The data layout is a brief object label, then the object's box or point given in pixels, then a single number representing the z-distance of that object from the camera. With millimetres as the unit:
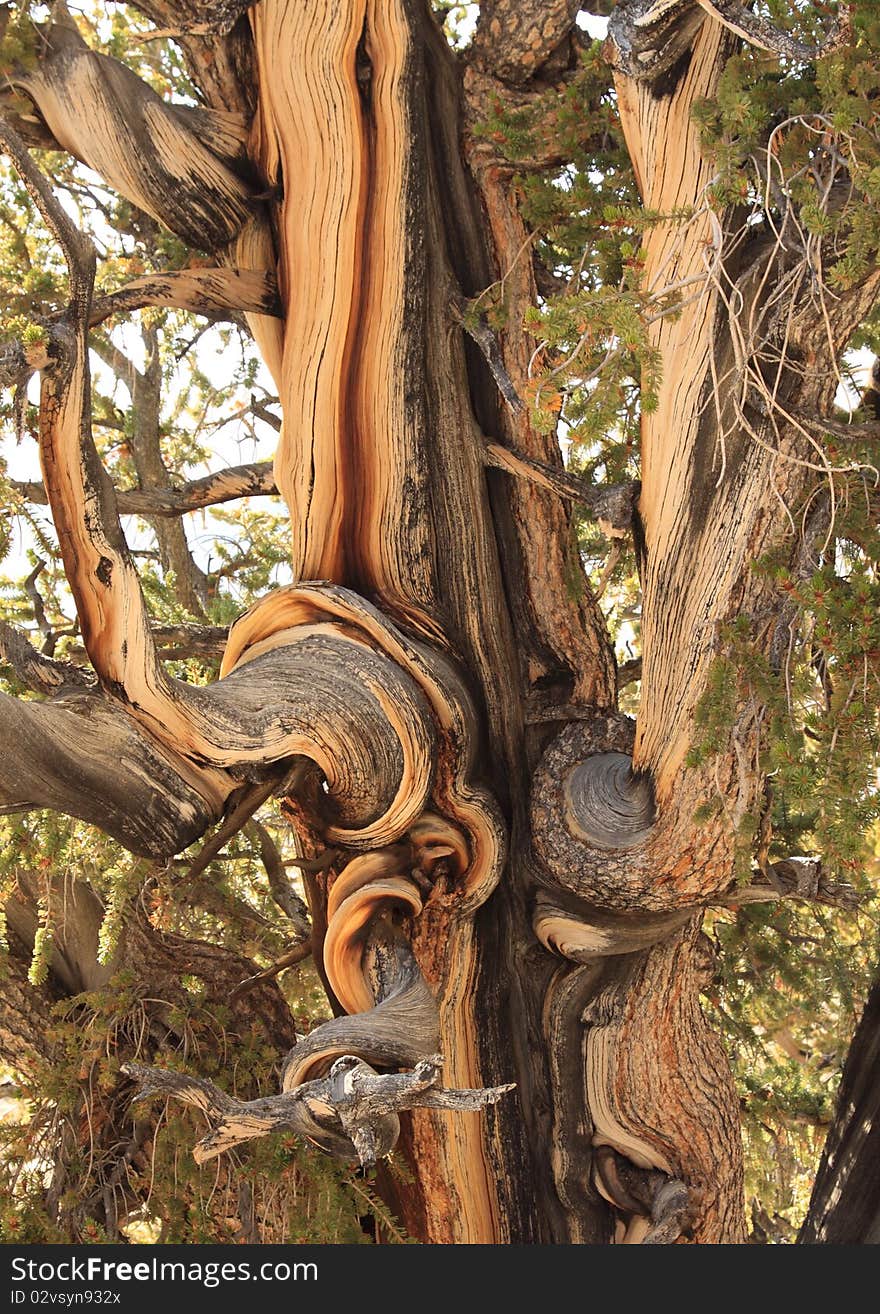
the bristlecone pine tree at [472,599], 2406
